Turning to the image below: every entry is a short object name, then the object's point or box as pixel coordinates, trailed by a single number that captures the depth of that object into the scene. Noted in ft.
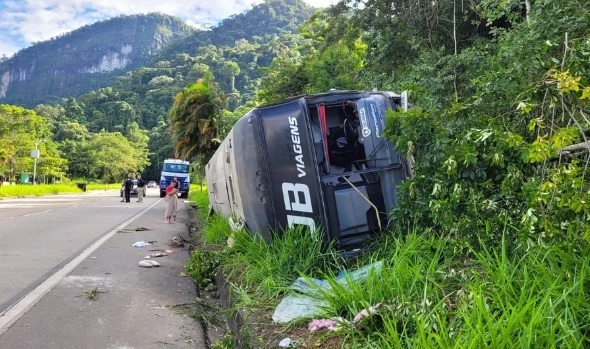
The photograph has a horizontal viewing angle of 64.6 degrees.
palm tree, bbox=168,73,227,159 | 63.10
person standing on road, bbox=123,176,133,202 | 83.87
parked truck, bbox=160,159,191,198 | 111.24
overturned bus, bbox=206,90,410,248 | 17.07
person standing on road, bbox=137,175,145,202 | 86.83
